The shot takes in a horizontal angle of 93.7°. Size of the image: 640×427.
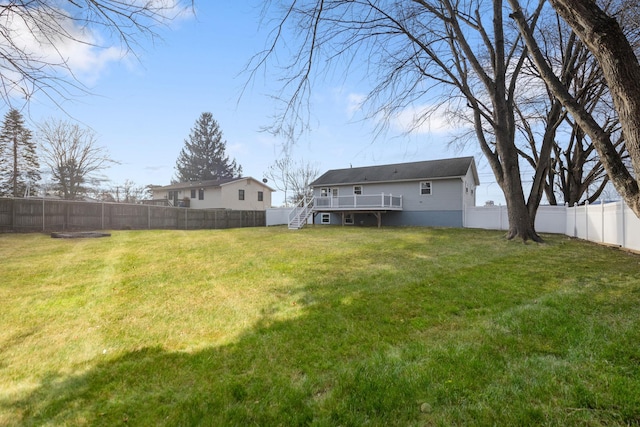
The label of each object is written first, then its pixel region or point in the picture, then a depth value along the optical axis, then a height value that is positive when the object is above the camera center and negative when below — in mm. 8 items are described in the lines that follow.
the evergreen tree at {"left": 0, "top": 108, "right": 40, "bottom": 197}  19297 +3683
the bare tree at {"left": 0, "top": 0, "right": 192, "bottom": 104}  2539 +1628
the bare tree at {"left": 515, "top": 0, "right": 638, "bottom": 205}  10500 +4376
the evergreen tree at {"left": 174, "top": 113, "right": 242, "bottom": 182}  41406 +8366
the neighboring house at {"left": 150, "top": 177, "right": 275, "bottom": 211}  27562 +1998
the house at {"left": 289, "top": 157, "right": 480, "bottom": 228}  18906 +994
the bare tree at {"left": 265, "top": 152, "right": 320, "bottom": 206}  37125 +4599
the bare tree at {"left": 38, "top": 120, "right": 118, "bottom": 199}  21609 +4411
